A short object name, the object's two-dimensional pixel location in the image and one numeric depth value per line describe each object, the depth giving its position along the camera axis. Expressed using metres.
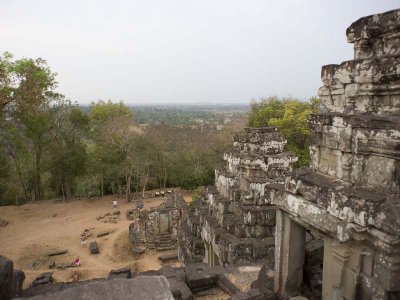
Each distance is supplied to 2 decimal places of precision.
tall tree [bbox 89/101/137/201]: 25.90
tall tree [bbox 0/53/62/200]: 17.64
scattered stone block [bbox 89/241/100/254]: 16.81
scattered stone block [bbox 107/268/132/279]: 6.28
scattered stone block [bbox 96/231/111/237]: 19.27
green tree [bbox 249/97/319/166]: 20.45
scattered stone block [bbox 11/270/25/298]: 5.27
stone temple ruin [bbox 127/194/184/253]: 17.14
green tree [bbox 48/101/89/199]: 25.81
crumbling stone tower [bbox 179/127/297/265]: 7.74
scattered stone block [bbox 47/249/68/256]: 16.59
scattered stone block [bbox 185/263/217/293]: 6.29
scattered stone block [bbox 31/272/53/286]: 12.97
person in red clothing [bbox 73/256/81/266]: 15.38
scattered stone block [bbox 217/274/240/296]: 6.12
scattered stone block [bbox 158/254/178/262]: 15.38
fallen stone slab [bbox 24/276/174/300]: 3.10
